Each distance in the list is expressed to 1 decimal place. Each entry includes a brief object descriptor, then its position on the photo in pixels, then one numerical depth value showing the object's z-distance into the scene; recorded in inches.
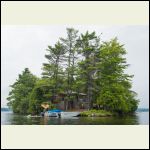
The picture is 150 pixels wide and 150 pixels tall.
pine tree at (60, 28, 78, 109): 1505.9
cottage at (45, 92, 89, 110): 1561.3
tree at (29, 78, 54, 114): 1502.7
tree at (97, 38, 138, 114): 1379.2
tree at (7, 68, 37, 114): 1766.0
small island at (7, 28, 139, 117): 1406.6
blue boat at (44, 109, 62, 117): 1349.5
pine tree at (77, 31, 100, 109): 1465.3
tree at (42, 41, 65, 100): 1515.7
